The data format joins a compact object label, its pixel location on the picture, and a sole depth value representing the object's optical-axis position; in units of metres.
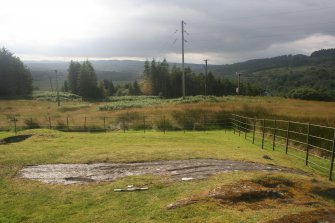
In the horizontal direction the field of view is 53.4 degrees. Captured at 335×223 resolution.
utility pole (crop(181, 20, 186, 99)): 41.62
